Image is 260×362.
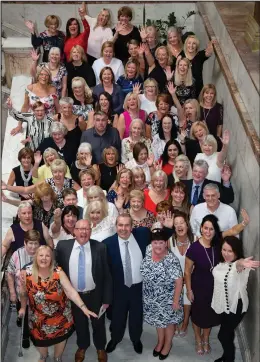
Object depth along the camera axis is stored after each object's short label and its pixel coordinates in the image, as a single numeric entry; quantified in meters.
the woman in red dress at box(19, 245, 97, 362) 7.47
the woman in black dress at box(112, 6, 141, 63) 11.81
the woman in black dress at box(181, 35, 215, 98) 11.06
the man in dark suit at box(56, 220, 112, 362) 7.72
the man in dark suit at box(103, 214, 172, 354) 7.85
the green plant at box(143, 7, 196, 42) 14.05
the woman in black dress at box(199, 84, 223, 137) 10.24
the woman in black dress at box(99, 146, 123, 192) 9.23
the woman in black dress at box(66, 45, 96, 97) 11.20
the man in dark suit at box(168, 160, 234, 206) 8.80
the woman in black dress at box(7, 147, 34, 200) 9.38
